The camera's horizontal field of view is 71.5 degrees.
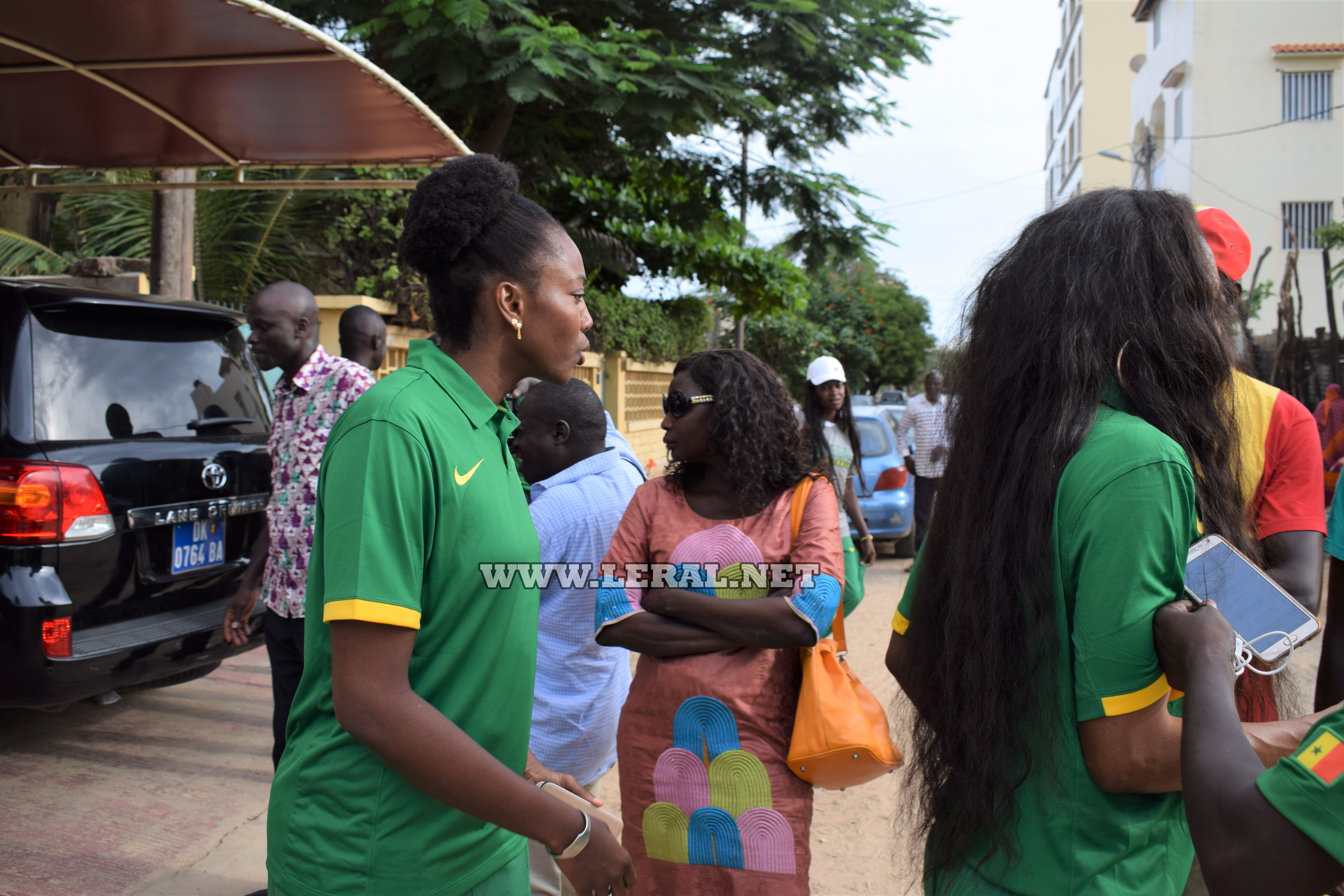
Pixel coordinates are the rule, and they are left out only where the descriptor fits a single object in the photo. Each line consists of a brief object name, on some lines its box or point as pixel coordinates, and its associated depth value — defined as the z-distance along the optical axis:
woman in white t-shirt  6.04
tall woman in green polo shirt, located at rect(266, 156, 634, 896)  1.28
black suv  3.37
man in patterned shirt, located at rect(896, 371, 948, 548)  8.95
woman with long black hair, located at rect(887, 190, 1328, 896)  1.28
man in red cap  2.42
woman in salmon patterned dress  2.30
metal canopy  3.94
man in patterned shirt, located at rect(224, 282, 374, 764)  3.25
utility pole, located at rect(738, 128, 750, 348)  11.14
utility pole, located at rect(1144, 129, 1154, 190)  19.91
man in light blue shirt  2.60
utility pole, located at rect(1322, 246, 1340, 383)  12.45
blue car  9.88
